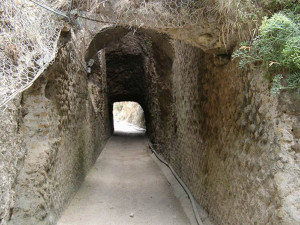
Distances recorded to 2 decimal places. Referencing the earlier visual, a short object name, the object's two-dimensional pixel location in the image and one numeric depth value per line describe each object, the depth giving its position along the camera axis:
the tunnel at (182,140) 2.25
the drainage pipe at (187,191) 3.94
